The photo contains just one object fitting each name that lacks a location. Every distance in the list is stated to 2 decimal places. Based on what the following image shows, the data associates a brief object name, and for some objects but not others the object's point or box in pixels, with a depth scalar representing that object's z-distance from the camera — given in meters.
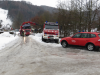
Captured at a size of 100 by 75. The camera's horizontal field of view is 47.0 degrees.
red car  9.36
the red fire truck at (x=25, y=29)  31.91
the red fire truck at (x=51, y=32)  15.52
